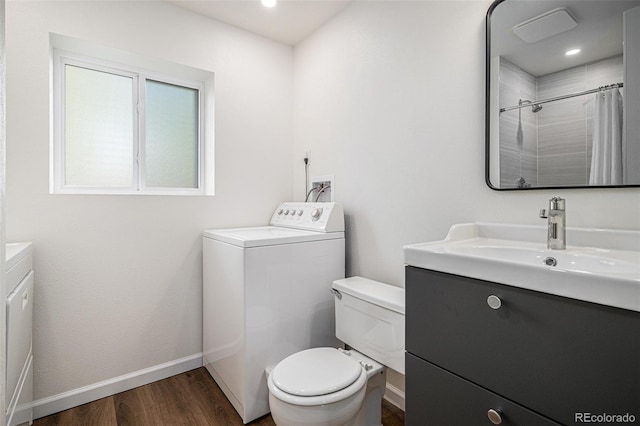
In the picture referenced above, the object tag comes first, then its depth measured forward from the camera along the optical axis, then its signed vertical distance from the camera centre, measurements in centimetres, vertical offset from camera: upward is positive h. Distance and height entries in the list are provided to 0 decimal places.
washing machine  162 -48
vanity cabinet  71 -38
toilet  126 -71
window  189 +52
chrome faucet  109 -5
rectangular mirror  106 +44
